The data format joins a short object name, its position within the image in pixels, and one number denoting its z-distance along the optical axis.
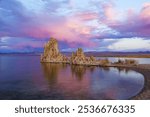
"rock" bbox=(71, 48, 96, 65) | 74.71
